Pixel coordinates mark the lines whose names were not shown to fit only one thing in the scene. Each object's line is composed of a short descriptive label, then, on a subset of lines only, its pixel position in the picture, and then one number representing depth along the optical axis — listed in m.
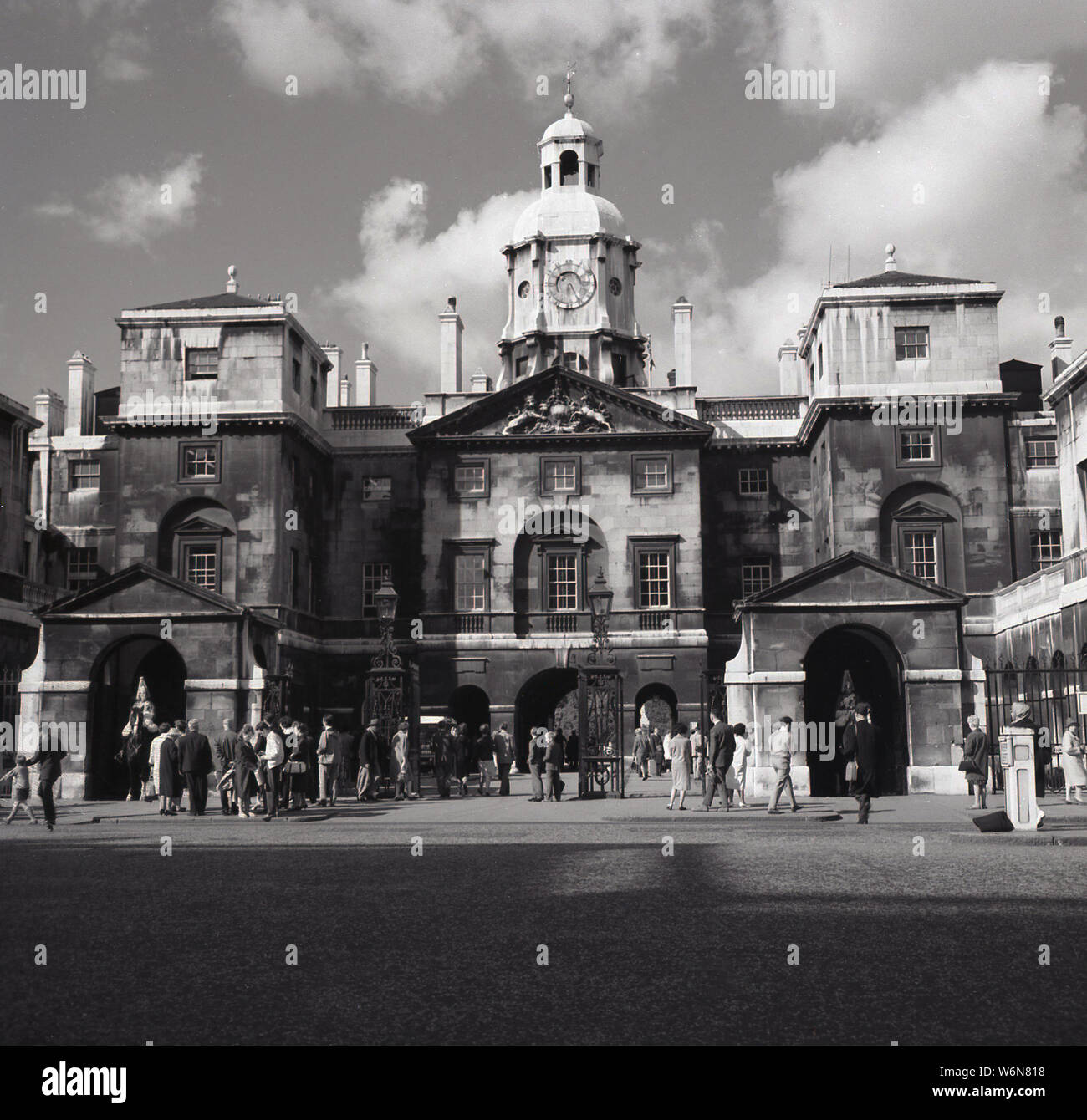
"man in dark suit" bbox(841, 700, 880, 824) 21.67
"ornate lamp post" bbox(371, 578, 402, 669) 31.22
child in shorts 23.11
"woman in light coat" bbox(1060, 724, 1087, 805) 26.47
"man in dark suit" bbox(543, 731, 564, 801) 29.34
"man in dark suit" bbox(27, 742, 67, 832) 21.28
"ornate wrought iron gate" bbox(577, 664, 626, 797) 29.80
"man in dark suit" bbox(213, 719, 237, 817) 26.36
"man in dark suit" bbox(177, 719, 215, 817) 24.66
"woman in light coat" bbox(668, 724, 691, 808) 25.48
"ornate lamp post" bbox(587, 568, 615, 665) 31.16
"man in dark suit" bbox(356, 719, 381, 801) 29.20
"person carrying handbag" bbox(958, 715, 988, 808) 23.19
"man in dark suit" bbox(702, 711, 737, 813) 24.62
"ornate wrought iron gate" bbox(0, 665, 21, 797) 31.02
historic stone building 44.31
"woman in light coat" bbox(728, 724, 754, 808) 26.75
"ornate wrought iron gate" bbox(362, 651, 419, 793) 31.17
